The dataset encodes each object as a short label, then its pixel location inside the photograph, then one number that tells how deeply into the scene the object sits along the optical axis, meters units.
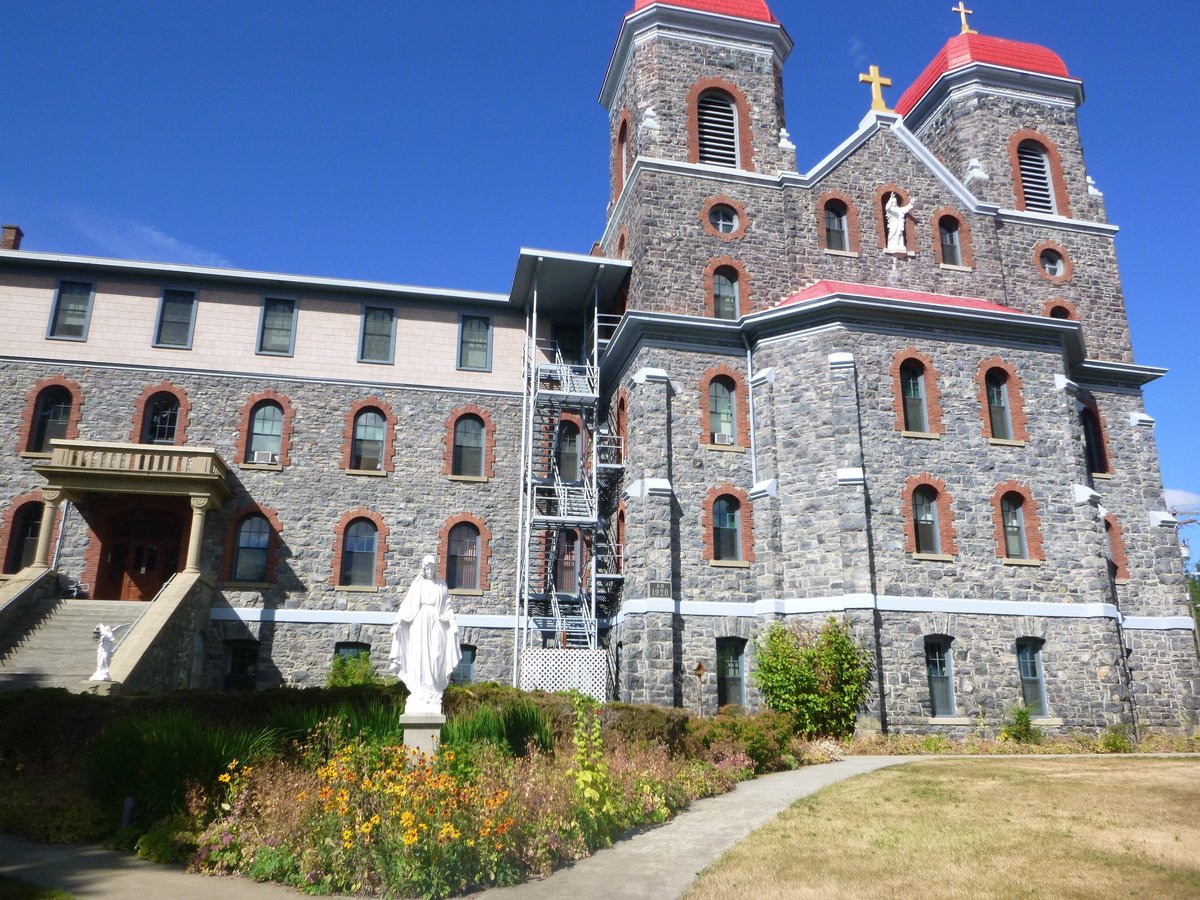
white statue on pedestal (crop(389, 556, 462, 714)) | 12.12
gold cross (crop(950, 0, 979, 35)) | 31.69
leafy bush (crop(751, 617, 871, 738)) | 20.17
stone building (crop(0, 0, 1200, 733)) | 21.95
